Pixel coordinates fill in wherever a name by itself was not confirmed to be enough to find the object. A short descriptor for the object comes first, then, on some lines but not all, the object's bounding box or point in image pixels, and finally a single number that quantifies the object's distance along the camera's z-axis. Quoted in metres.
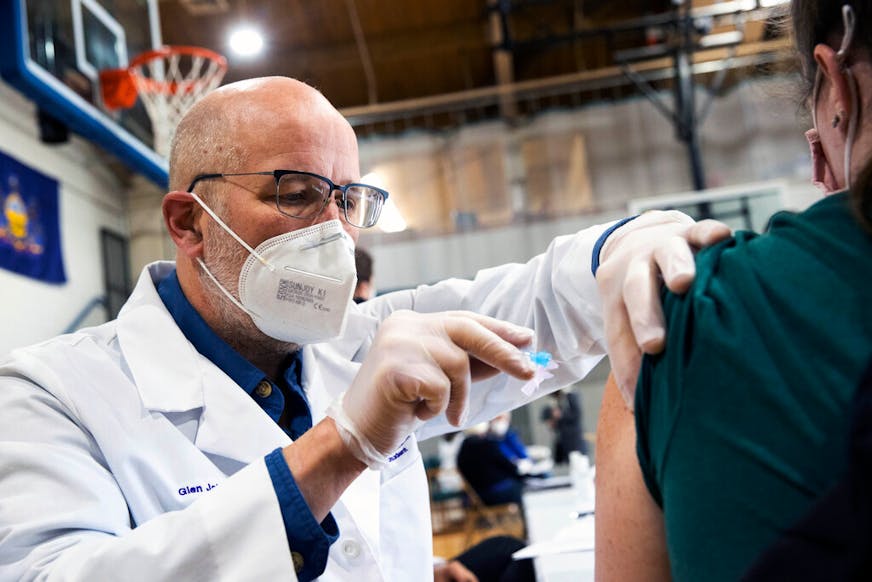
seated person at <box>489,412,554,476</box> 5.58
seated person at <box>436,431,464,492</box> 7.72
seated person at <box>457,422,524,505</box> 6.05
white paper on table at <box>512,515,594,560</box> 1.55
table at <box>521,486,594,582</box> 1.53
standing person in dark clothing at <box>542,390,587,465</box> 5.48
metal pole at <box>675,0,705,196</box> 7.87
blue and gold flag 6.16
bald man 0.92
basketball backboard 3.21
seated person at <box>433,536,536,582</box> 2.33
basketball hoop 4.32
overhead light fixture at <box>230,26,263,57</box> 6.66
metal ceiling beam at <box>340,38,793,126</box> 8.61
